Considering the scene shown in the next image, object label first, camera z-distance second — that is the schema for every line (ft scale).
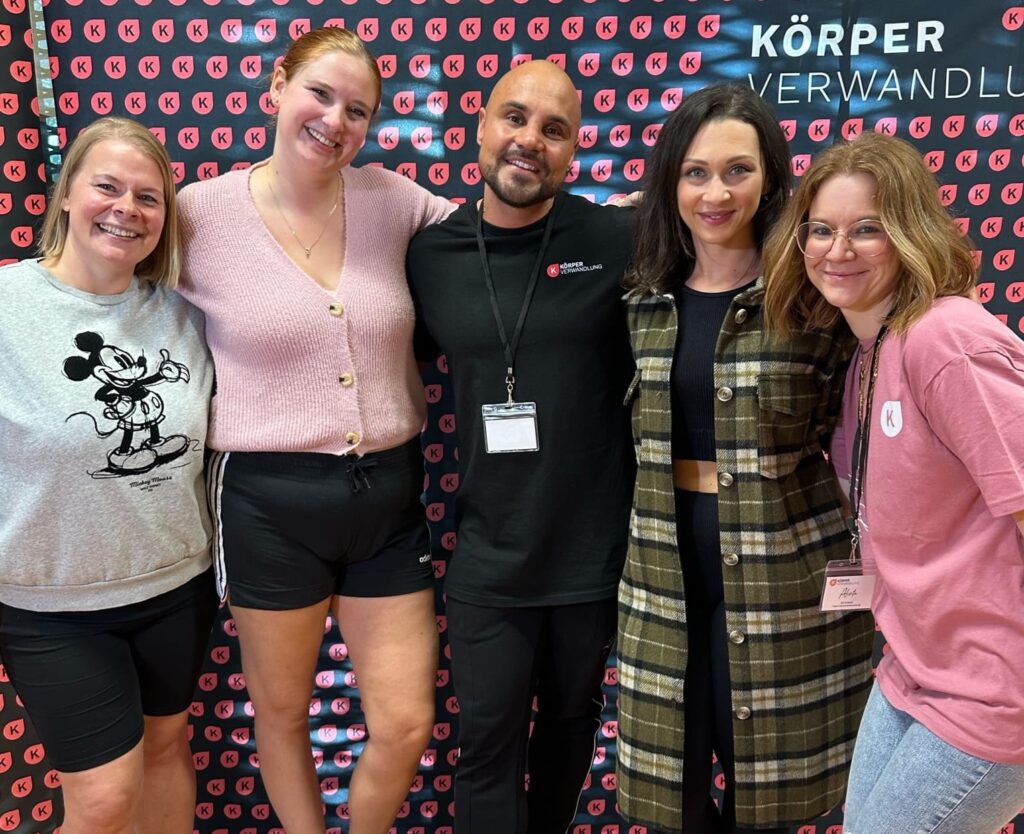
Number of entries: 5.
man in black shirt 6.32
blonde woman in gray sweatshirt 5.85
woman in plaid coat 5.67
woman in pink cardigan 6.48
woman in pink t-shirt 4.26
